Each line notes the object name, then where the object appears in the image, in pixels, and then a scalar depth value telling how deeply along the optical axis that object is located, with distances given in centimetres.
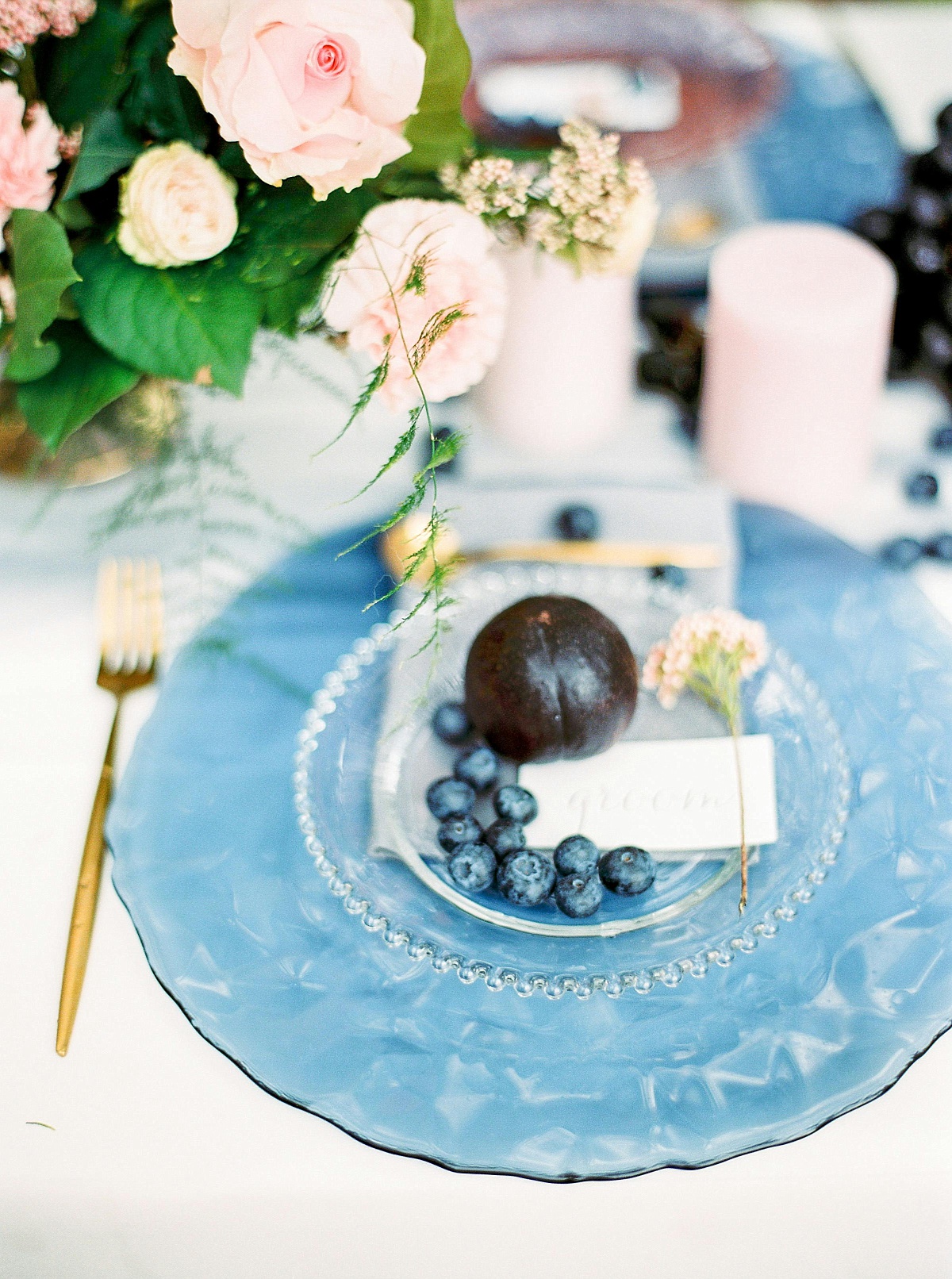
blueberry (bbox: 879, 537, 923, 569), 87
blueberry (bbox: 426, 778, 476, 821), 69
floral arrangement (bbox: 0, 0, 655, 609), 59
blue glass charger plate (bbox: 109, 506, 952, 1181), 56
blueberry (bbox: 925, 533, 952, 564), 87
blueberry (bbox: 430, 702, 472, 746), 74
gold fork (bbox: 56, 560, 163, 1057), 73
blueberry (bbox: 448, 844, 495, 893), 65
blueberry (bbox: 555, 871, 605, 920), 63
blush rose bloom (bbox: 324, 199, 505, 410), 65
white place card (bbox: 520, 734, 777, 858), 68
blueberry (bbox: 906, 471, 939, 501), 93
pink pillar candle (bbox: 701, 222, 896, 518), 85
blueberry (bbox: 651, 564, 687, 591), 85
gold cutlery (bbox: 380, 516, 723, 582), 86
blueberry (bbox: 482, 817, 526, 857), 67
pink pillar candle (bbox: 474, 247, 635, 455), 89
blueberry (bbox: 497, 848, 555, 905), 64
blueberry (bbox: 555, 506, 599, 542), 87
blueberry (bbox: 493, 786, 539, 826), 68
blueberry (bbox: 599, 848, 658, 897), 64
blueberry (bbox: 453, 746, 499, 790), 71
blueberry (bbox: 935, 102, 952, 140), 92
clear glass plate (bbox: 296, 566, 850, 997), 62
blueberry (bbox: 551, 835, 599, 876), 65
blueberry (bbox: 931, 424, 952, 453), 96
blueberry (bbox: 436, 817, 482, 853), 66
